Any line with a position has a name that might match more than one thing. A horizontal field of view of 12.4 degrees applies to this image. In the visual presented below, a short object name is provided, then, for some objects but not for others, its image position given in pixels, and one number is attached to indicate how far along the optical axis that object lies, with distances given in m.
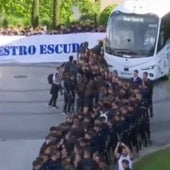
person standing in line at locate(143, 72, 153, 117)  23.55
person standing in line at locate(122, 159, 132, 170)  17.19
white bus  30.66
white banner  35.94
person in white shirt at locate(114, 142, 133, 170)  17.70
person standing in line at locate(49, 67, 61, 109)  26.12
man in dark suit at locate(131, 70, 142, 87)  23.89
